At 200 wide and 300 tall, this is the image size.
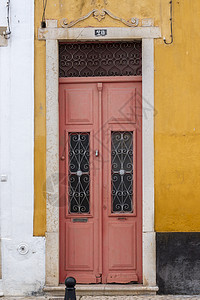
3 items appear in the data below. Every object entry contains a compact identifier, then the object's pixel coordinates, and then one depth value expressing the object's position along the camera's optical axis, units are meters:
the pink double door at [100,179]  7.36
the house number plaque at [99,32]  7.25
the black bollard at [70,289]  4.84
